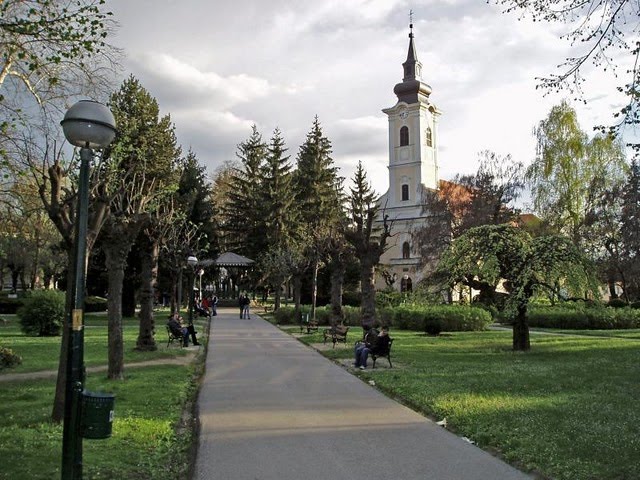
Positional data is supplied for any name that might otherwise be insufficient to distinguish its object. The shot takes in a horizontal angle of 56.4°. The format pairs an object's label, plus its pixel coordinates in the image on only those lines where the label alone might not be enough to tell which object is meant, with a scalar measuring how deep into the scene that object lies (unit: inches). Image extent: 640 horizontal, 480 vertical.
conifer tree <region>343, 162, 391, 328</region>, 831.1
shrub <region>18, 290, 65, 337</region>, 891.9
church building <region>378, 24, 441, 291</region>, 2605.8
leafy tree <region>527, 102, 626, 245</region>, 1574.8
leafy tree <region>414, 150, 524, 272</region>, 1570.9
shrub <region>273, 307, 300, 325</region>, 1337.8
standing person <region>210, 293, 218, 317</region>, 1625.0
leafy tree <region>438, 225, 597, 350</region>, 745.6
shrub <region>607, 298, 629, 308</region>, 1621.6
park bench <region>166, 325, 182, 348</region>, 779.4
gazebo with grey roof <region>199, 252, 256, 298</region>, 1849.2
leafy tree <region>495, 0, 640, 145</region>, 302.7
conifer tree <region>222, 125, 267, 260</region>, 2271.2
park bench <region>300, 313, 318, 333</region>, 1050.1
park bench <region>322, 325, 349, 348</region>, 807.8
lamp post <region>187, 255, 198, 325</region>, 981.8
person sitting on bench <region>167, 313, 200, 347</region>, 778.8
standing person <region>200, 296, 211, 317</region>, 1534.7
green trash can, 206.5
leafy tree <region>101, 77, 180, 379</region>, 476.4
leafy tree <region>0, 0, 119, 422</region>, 340.2
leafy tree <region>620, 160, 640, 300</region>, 1045.8
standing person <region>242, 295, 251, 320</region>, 1460.4
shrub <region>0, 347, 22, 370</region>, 551.5
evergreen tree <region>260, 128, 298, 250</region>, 2228.1
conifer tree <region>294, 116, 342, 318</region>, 2444.6
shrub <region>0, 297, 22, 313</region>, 1616.6
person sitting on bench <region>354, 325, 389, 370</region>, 583.5
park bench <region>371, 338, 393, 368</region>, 587.8
